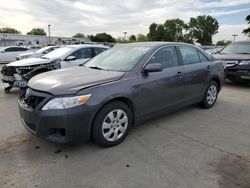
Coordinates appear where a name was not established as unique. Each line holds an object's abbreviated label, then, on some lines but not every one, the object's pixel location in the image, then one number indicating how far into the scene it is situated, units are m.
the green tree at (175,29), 71.56
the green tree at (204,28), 71.81
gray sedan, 2.69
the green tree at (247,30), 38.54
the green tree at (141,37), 76.19
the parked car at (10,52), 16.48
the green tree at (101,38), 73.56
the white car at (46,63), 5.86
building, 47.67
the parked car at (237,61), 7.02
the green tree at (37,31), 90.88
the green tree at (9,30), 85.04
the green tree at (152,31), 69.31
